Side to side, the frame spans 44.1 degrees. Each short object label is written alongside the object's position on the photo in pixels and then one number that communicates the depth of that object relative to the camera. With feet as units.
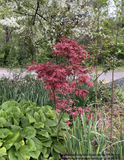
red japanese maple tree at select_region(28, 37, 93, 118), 7.34
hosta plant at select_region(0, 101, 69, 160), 5.56
